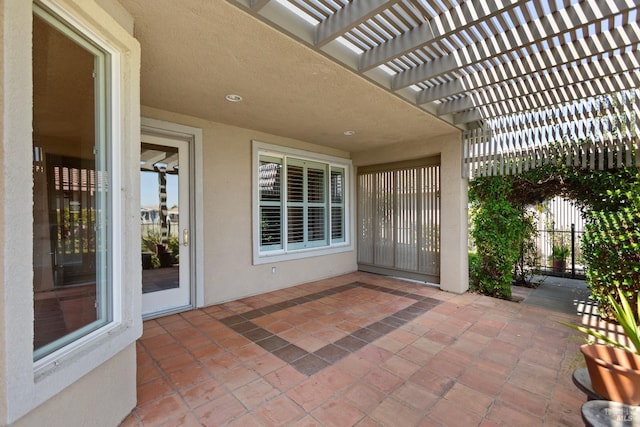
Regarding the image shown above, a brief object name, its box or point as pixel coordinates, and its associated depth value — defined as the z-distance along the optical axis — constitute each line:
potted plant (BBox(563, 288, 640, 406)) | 1.47
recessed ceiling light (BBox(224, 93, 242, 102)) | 3.20
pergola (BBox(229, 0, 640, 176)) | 2.05
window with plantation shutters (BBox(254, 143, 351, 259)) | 4.80
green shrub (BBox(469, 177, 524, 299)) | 4.68
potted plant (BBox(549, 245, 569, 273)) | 6.04
